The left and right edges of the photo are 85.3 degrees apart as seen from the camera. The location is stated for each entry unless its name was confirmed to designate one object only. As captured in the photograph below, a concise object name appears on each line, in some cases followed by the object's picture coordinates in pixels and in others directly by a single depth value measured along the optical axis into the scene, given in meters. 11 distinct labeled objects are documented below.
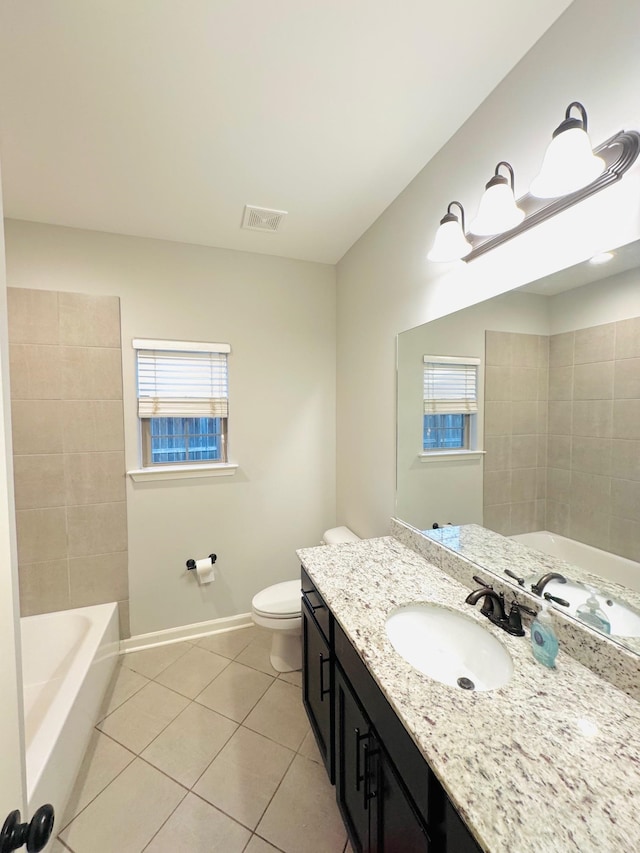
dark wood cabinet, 0.72
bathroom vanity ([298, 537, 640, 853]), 0.58
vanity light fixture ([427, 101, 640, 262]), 0.87
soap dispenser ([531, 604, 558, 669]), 0.92
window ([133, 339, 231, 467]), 2.26
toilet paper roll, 2.31
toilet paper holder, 2.33
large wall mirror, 0.93
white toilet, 1.94
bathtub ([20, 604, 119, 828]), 1.25
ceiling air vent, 1.94
